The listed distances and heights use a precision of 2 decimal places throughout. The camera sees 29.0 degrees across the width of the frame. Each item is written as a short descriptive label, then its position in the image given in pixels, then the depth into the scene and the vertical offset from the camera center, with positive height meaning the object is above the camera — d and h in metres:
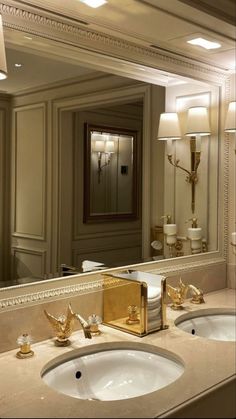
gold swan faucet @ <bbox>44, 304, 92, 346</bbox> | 1.52 -0.44
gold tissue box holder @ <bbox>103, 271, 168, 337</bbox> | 1.65 -0.42
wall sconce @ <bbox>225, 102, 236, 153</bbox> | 2.27 +0.38
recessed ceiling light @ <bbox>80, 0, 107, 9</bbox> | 1.51 +0.64
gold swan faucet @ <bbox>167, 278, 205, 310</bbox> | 1.98 -0.43
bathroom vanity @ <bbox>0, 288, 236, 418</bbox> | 1.09 -0.51
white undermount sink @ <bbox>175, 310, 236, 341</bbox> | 1.94 -0.56
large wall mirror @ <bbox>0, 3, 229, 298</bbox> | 1.56 +0.12
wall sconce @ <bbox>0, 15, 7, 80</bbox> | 1.30 +0.38
